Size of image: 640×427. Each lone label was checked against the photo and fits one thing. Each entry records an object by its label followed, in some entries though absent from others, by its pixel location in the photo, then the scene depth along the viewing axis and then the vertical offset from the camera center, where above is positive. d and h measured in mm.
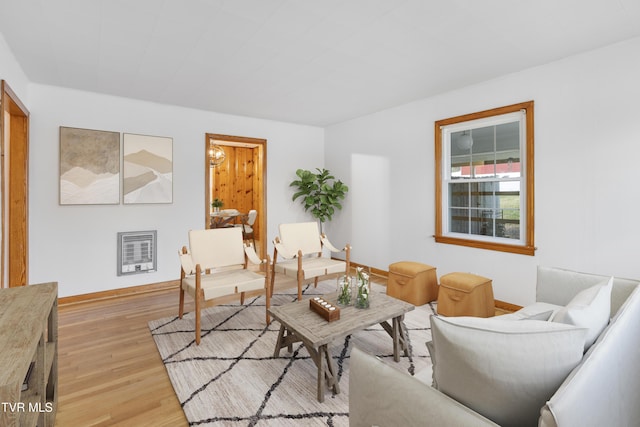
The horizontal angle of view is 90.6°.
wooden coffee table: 2025 -766
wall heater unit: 4148 -494
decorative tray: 2240 -688
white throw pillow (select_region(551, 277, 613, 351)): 1254 -410
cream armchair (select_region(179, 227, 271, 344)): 2865 -524
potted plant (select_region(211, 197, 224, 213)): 7664 +261
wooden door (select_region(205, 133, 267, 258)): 8398 +956
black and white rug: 1898 -1157
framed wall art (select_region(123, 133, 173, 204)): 4156 +627
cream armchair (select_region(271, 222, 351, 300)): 3605 -484
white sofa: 851 -556
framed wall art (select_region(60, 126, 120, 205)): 3785 +600
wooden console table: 923 -487
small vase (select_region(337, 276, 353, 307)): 2569 -642
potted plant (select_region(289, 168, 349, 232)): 5594 +398
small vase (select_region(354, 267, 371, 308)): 2498 -614
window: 3432 +420
